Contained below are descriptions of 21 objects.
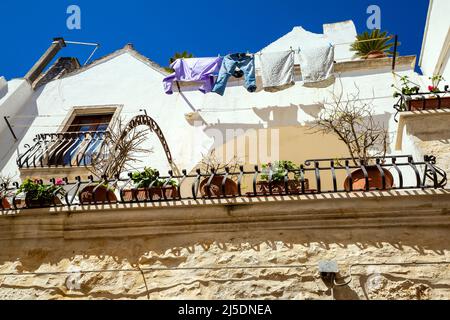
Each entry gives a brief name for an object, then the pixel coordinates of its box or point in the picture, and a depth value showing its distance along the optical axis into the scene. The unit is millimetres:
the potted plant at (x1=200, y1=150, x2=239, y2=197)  3969
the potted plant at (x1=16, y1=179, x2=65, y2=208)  4166
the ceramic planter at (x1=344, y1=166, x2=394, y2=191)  4020
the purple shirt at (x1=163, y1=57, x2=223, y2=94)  9078
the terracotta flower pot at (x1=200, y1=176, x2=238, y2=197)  4145
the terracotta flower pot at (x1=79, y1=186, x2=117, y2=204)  4234
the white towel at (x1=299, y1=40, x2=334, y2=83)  8477
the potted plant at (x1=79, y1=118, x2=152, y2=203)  4303
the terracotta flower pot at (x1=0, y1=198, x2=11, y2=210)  4659
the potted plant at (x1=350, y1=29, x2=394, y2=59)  10533
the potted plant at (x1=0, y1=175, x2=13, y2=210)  4503
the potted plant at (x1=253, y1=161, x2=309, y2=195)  3850
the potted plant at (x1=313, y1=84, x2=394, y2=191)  4074
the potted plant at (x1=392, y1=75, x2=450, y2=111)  5117
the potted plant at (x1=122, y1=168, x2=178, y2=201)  4039
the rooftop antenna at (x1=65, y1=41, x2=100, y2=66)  13293
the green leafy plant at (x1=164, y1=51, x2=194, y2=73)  12052
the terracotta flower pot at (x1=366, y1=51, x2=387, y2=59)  9695
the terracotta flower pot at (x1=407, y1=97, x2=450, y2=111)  5121
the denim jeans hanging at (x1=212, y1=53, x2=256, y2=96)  8773
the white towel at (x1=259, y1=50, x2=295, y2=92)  8594
